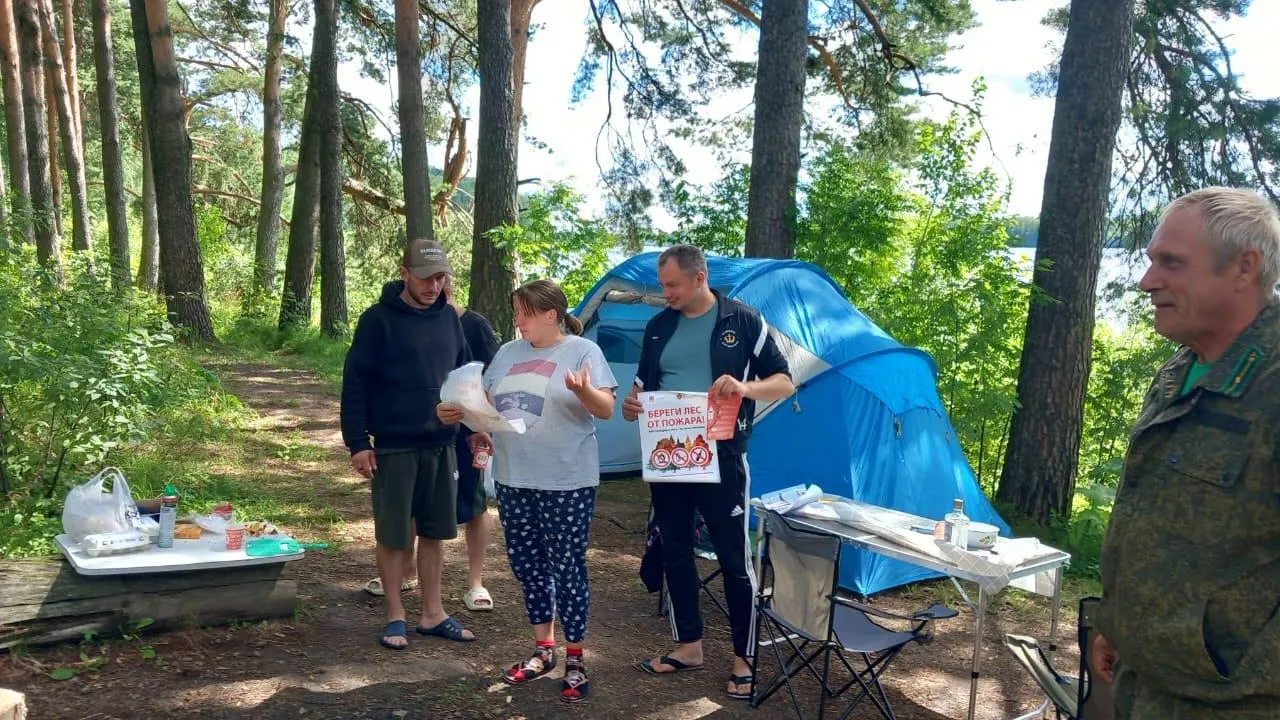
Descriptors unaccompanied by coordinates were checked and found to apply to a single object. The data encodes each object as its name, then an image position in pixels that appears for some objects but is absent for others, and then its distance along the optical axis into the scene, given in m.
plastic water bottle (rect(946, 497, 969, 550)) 3.71
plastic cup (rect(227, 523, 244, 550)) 3.94
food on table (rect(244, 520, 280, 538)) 4.16
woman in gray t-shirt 3.43
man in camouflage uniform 1.54
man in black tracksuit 3.58
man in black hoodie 3.72
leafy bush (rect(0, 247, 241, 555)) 4.63
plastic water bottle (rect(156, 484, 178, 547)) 3.81
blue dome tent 5.33
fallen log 3.45
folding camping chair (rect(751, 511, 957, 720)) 3.40
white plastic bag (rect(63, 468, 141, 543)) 3.70
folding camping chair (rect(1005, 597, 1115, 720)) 2.42
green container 3.92
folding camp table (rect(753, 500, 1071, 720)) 3.50
